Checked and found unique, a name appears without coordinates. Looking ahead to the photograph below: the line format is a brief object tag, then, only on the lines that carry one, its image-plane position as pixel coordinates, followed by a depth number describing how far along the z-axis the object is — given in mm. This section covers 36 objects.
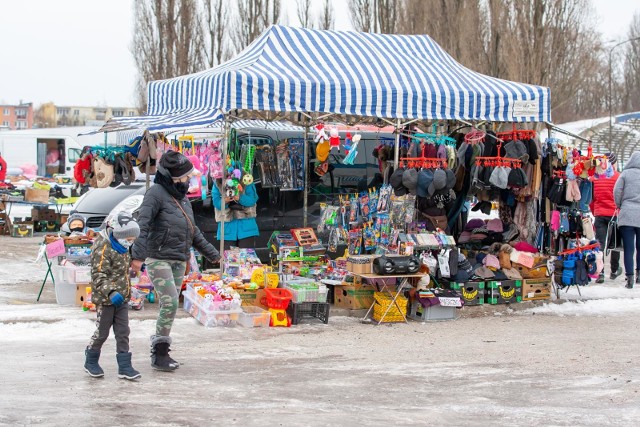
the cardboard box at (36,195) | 20719
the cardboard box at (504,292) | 11508
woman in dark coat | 7555
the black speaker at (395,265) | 10219
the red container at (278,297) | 10102
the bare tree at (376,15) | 32750
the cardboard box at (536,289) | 11766
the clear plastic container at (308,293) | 10211
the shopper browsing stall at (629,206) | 12789
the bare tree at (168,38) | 32406
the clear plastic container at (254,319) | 9875
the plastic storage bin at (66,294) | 10734
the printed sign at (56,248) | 10836
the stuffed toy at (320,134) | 11695
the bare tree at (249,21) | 34344
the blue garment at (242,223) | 11996
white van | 38750
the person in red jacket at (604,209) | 13938
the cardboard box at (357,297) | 10883
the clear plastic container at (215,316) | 9727
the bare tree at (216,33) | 33594
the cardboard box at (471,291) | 11273
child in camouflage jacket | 7039
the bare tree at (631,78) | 68438
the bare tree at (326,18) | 35784
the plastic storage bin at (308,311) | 10172
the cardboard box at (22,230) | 19609
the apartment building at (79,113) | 125100
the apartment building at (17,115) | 142625
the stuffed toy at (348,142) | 12933
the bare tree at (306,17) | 35500
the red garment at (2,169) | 19338
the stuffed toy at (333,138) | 11773
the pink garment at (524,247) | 11852
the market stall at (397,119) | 10953
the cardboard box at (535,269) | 11781
